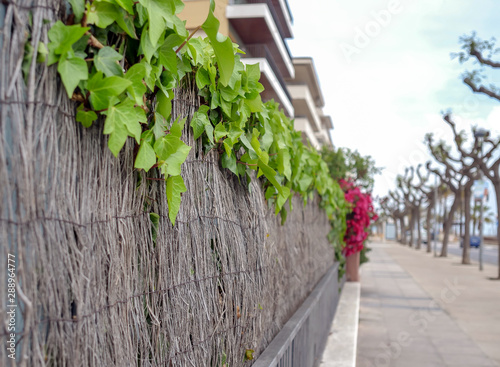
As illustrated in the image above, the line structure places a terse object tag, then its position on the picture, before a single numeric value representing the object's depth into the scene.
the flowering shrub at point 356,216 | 11.24
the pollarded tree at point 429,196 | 50.01
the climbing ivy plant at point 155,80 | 1.25
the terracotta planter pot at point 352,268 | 13.03
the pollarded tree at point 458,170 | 26.24
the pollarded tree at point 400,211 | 73.12
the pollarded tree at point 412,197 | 58.97
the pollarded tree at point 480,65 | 17.88
